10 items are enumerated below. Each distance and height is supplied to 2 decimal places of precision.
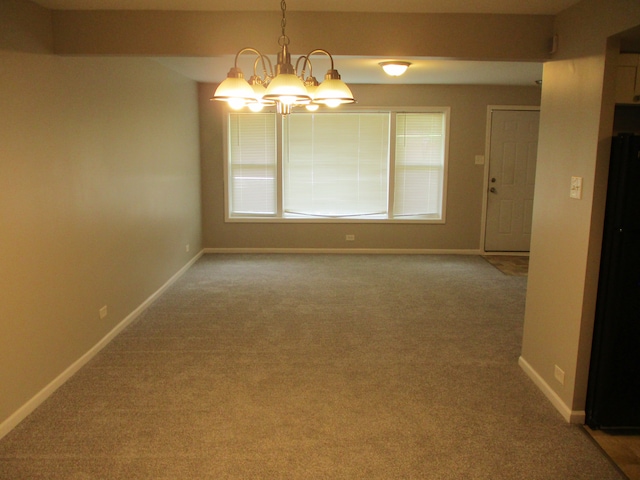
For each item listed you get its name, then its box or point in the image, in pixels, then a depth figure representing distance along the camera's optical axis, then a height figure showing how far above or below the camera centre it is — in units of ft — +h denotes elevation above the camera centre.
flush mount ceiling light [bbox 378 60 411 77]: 16.44 +3.53
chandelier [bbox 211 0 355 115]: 6.63 +1.15
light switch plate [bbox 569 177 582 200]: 9.01 -0.24
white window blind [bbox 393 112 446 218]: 23.49 +0.42
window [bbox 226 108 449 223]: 23.48 +0.28
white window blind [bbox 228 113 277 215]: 23.43 +0.32
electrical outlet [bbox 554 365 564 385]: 9.66 -3.91
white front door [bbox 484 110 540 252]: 23.20 -0.24
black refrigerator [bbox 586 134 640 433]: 8.32 -2.31
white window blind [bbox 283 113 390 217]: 23.52 +0.35
